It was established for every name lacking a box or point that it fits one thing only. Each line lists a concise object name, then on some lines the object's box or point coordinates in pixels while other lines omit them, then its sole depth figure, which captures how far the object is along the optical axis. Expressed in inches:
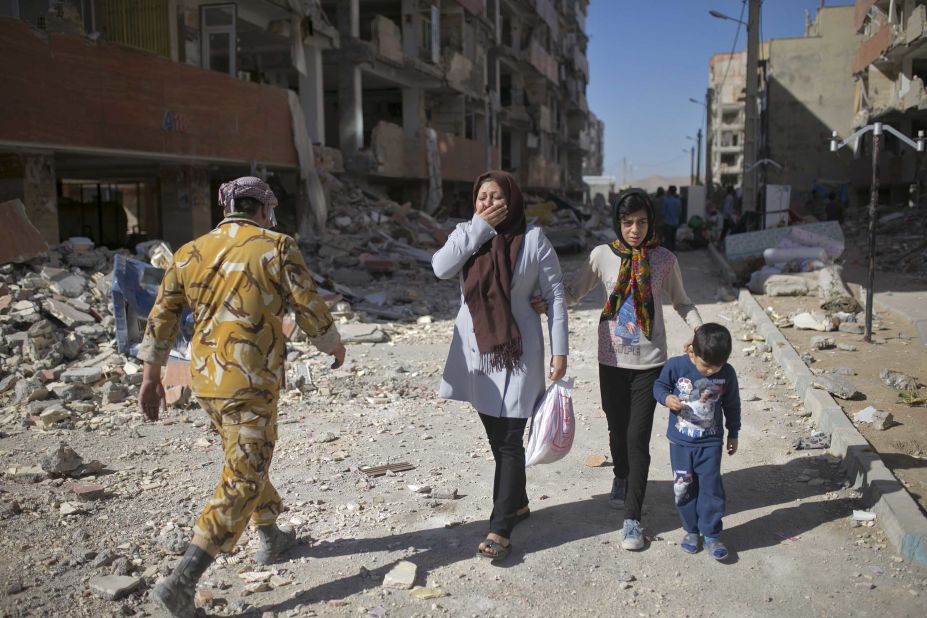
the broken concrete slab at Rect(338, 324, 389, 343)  345.4
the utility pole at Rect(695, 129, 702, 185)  2351.1
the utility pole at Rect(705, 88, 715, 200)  1871.6
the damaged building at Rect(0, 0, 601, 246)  374.6
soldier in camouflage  114.3
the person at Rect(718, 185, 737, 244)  841.1
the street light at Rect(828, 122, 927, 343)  303.9
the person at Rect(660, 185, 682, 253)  737.0
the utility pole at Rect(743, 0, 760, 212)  776.9
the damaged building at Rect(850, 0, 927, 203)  933.8
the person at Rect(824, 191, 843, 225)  966.4
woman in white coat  127.6
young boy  129.0
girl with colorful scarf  137.2
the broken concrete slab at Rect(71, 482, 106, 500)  163.5
